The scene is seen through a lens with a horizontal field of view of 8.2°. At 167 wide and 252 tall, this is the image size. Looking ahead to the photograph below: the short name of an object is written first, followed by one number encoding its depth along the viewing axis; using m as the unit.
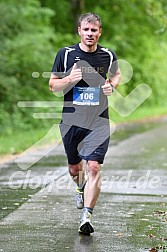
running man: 11.49
